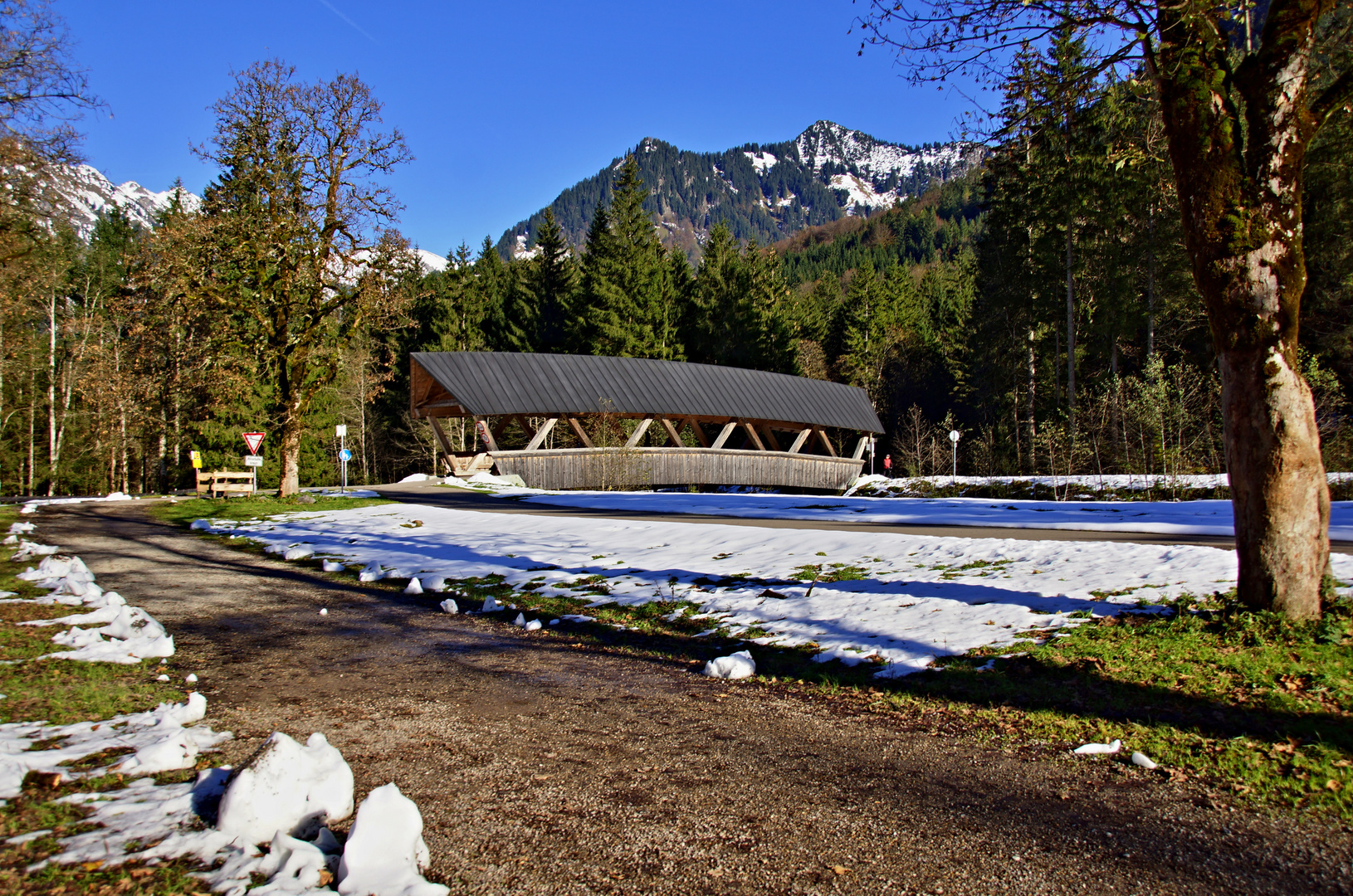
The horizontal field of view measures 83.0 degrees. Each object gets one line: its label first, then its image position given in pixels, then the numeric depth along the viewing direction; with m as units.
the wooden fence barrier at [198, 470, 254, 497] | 23.56
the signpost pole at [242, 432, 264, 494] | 21.30
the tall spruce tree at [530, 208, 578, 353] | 55.12
